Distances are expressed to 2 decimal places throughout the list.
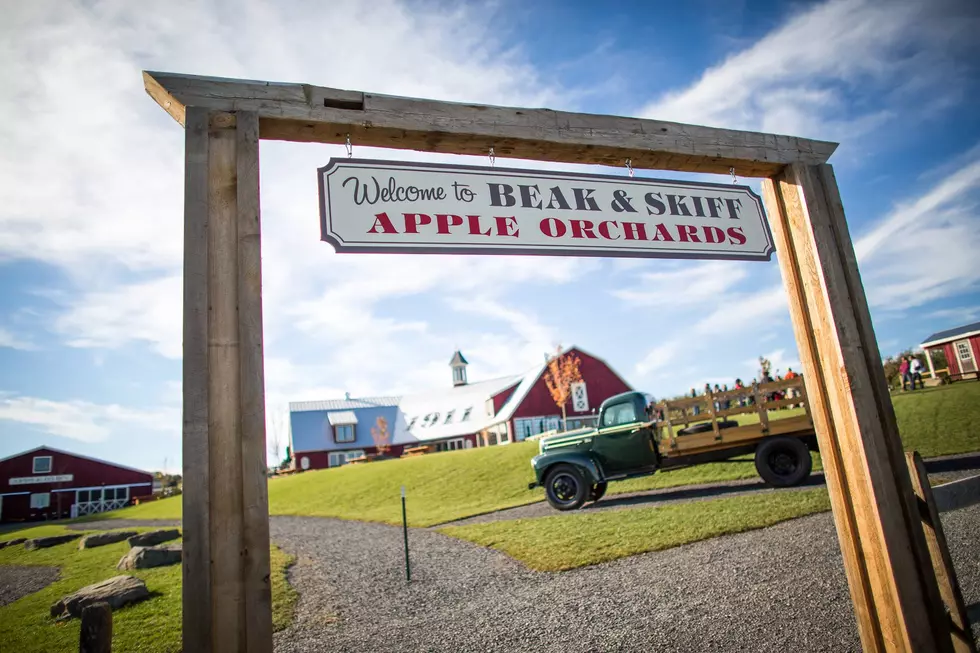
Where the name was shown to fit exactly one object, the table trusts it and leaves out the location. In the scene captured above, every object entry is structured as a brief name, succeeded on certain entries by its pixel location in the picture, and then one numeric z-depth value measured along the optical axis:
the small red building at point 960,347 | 27.95
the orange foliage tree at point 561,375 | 35.47
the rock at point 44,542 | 16.88
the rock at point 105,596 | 7.10
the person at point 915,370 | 23.80
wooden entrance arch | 2.45
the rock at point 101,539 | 15.13
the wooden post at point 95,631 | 2.24
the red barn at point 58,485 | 35.91
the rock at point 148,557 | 9.95
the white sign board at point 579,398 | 35.91
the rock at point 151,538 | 13.34
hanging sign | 3.15
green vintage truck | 10.92
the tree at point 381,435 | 42.50
